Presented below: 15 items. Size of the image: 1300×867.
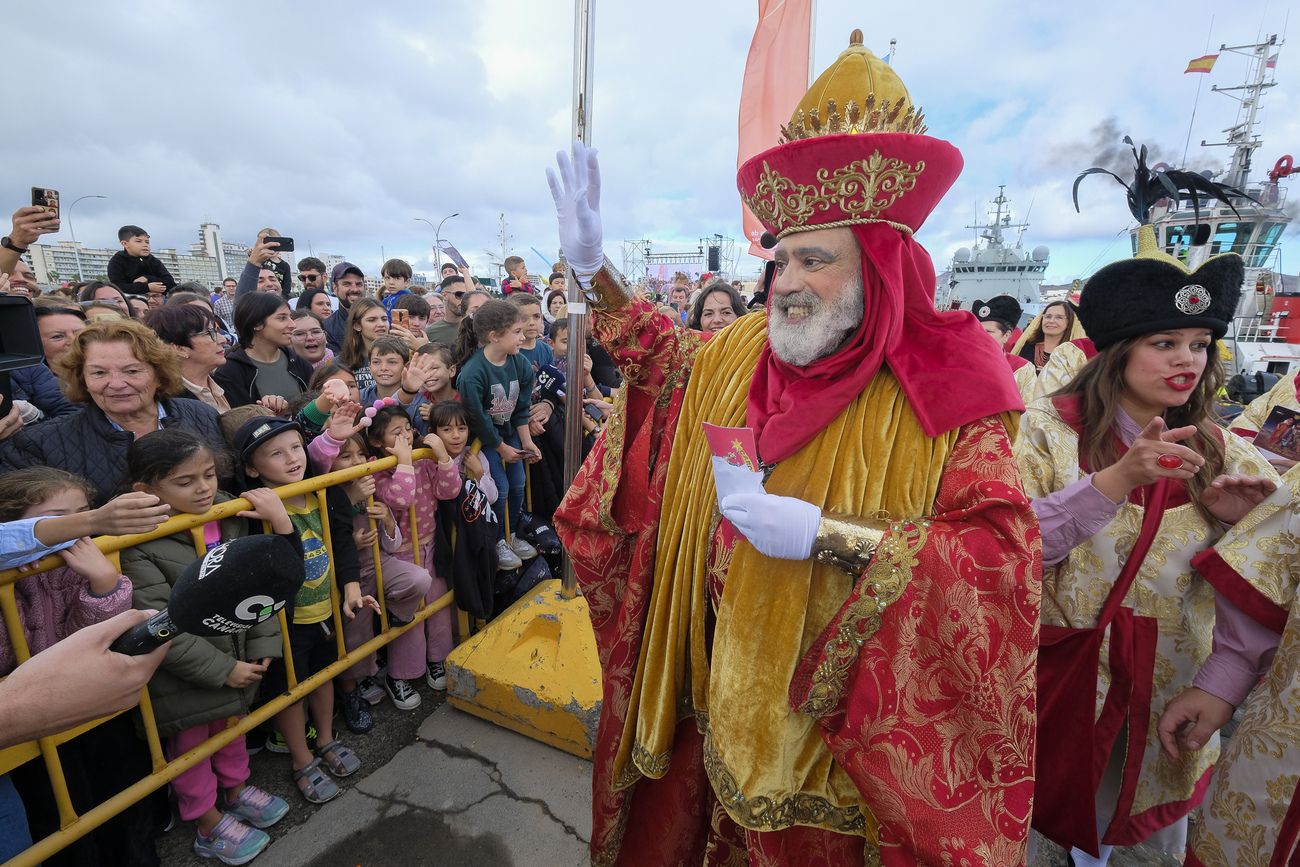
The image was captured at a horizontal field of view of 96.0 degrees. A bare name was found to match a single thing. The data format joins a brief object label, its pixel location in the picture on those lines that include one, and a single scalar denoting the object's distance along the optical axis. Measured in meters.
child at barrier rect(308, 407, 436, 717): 2.82
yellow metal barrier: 1.75
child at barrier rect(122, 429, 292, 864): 2.08
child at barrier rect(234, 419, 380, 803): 2.54
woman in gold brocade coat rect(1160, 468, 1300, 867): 1.52
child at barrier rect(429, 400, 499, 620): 3.38
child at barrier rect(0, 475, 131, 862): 1.74
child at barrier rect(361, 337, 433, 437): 3.79
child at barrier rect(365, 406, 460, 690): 2.99
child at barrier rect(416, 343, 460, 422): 3.89
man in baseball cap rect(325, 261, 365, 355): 6.04
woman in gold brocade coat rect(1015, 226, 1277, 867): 1.90
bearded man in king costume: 1.23
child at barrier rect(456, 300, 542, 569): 4.00
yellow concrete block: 2.71
